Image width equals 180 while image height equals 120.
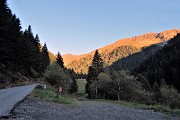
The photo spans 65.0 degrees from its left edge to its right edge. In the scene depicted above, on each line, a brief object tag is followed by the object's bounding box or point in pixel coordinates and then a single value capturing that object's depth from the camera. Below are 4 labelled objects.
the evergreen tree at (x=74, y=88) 67.22
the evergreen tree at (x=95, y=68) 54.21
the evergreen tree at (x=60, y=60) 66.81
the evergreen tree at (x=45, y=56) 62.54
